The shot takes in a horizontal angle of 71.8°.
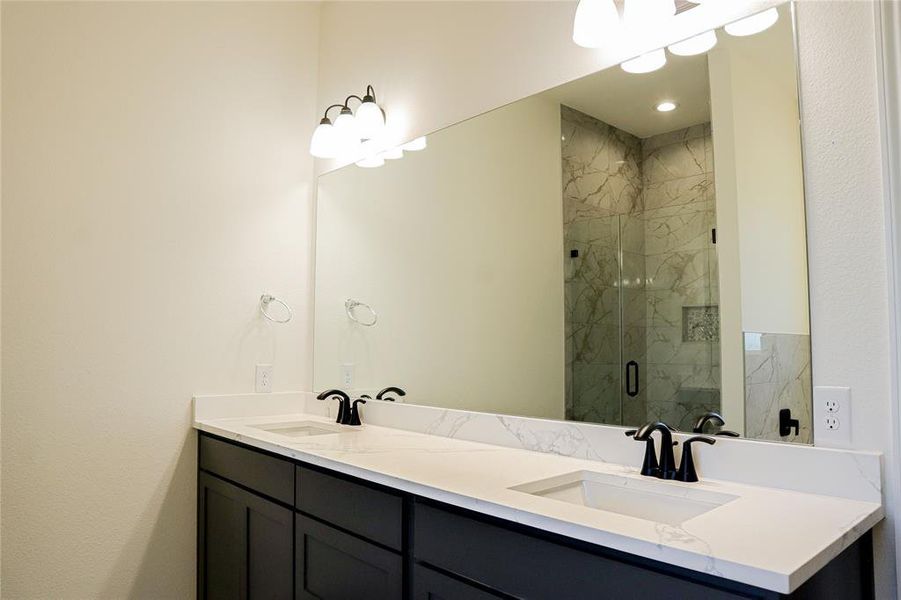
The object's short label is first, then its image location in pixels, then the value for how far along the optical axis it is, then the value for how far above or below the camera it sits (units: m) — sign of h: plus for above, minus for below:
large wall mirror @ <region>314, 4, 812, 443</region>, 1.37 +0.23
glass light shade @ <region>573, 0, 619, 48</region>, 1.59 +0.81
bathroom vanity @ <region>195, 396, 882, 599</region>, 0.95 -0.36
